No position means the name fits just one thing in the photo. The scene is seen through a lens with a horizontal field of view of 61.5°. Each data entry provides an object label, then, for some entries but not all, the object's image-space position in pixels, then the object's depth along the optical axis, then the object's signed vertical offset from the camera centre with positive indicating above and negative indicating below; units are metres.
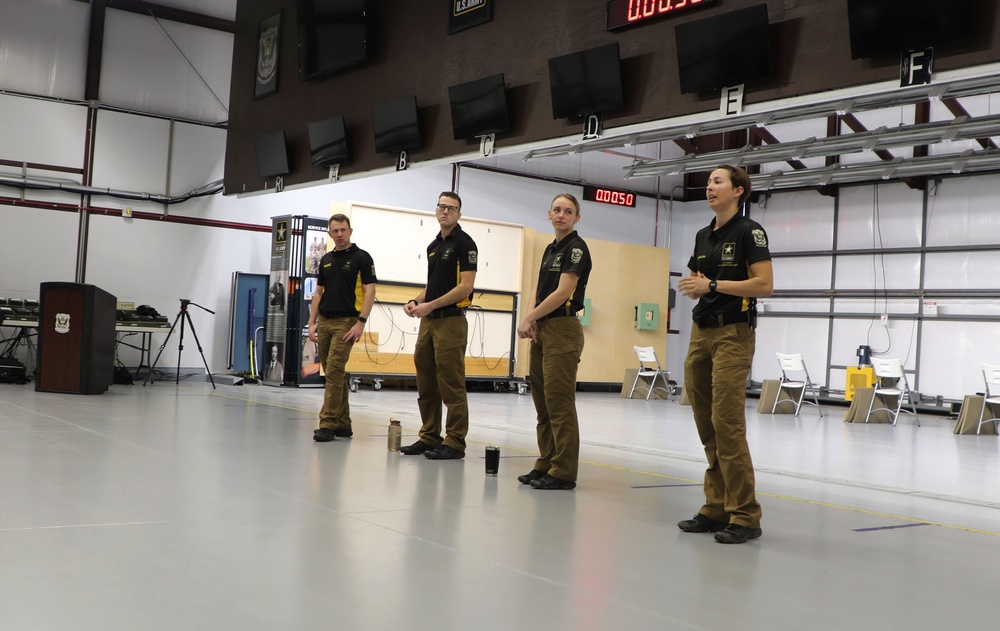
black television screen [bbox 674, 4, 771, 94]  5.01 +1.80
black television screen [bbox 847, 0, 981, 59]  4.19 +1.71
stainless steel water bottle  5.97 -0.79
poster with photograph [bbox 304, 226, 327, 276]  12.95 +1.09
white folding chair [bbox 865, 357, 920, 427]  12.40 -0.33
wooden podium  9.28 -0.39
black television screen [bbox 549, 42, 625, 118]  5.87 +1.81
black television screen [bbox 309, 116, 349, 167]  8.46 +1.80
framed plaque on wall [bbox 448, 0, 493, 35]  7.06 +2.69
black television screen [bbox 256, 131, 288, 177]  9.23 +1.78
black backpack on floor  10.67 -0.92
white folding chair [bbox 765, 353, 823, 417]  13.60 -0.56
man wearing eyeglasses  5.75 +0.02
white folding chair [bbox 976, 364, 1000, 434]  11.24 -0.28
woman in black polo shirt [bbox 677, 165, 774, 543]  3.71 -0.01
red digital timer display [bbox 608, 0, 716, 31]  5.56 +2.24
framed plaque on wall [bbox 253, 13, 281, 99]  9.54 +2.97
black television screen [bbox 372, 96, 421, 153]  7.60 +1.82
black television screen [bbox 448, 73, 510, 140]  6.75 +1.81
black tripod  11.86 -0.03
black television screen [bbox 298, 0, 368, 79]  8.22 +2.87
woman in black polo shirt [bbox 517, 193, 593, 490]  4.79 -0.01
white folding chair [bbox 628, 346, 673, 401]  16.02 -0.60
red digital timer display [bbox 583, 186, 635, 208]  18.08 +3.05
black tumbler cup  5.12 -0.81
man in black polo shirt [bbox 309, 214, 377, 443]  6.35 +0.07
